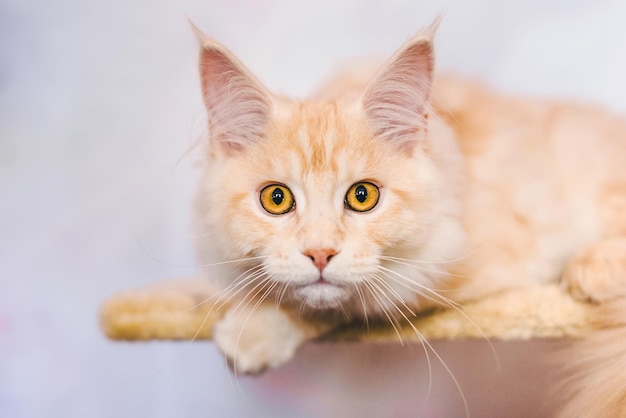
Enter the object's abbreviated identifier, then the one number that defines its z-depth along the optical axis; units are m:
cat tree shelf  0.43
